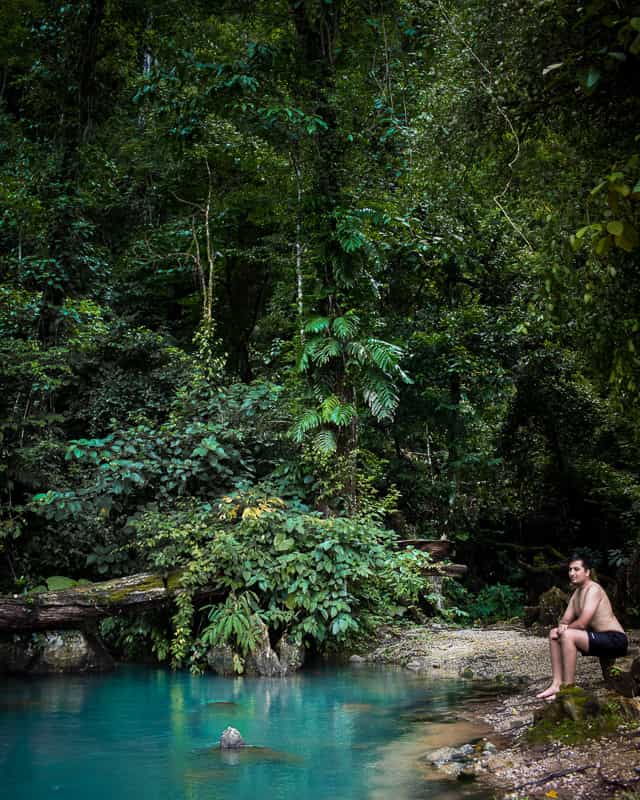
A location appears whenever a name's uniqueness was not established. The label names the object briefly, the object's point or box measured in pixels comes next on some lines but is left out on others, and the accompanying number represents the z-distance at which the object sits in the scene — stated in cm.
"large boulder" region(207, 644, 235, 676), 892
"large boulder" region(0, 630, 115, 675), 934
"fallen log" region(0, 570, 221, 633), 889
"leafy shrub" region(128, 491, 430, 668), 902
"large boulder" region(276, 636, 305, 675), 905
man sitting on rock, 559
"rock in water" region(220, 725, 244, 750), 568
